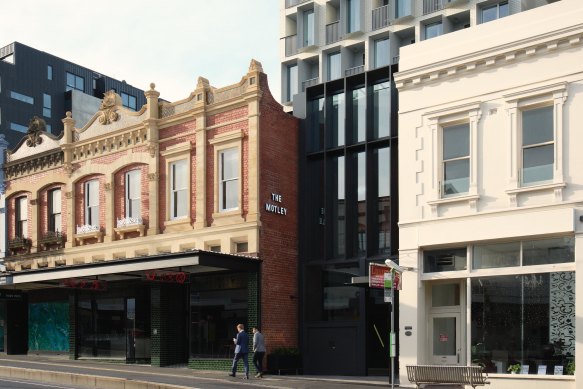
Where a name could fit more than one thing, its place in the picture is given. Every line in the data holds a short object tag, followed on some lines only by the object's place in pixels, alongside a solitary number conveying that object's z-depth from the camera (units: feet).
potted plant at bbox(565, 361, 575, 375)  59.26
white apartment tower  124.73
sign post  58.08
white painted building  60.54
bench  58.23
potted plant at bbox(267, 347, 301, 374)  80.07
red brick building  82.64
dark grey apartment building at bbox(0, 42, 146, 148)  231.30
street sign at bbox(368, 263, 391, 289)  57.98
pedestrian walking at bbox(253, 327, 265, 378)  76.18
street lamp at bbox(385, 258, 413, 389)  58.39
